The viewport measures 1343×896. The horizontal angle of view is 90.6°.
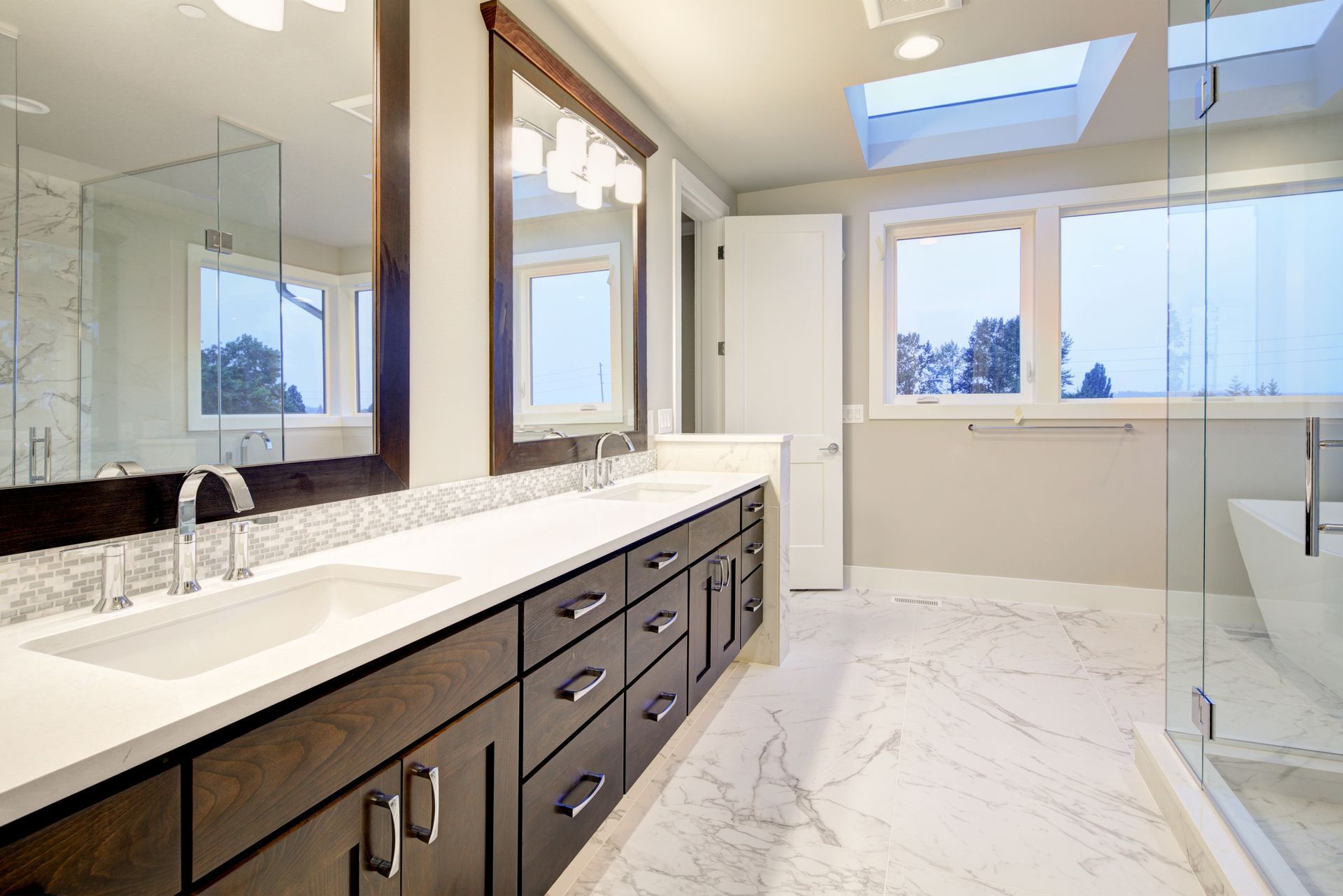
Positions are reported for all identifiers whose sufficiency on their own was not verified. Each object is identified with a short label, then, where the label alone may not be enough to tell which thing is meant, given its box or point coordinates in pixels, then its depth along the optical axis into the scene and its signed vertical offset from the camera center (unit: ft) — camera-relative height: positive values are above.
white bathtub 4.35 -0.99
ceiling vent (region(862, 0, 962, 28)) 7.06 +4.65
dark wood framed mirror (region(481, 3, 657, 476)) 6.28 +2.00
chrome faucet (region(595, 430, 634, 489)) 7.69 -0.37
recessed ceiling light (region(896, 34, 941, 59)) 7.88 +4.76
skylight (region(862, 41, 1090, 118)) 10.61 +6.02
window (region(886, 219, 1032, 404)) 12.03 +2.40
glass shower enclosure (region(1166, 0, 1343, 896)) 4.38 +0.13
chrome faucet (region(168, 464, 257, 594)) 3.29 -0.46
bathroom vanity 1.88 -1.11
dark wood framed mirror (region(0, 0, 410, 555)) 3.49 +1.13
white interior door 12.32 +1.58
